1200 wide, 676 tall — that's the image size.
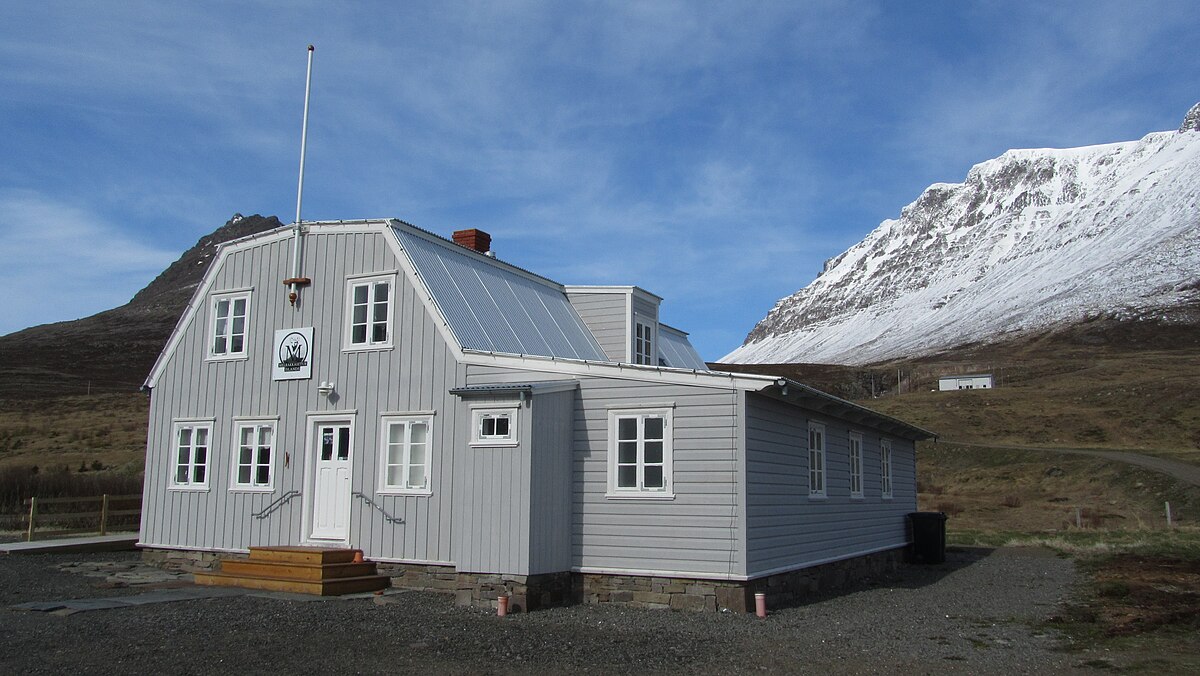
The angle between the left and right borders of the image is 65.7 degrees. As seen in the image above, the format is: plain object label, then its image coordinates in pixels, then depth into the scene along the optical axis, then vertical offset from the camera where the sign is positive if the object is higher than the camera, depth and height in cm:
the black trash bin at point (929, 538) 2145 -126
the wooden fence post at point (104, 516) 2229 -104
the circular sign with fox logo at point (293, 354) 1655 +215
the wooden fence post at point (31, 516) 2086 -101
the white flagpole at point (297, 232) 1692 +441
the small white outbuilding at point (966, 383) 7700 +840
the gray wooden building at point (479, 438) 1338 +64
